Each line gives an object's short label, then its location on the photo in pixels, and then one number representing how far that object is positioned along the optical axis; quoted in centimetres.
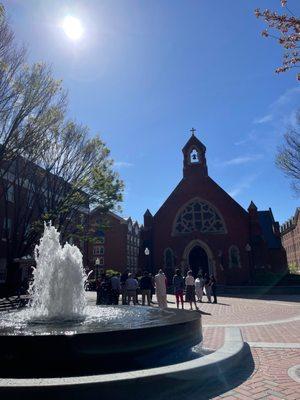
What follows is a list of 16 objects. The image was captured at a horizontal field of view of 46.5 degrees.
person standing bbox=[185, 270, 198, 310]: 1703
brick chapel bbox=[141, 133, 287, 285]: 3541
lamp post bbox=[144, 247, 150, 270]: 3708
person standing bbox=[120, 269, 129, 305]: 1896
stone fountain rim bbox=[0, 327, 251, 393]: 456
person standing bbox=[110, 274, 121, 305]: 1697
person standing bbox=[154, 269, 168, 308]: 1553
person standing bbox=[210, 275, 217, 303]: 2109
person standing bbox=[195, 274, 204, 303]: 2239
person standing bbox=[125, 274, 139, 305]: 1734
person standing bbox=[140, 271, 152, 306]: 1720
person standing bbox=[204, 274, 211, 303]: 2116
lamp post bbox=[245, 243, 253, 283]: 3300
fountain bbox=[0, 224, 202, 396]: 546
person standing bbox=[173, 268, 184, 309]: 1734
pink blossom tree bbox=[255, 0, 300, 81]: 529
